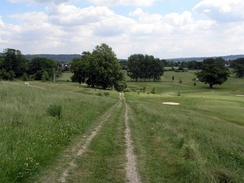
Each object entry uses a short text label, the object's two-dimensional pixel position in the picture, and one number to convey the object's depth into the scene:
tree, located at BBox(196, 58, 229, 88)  102.25
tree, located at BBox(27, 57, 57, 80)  130.88
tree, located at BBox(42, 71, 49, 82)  103.88
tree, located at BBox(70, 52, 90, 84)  87.38
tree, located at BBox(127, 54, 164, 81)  146.00
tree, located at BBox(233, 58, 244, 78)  143.77
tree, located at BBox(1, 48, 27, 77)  126.69
